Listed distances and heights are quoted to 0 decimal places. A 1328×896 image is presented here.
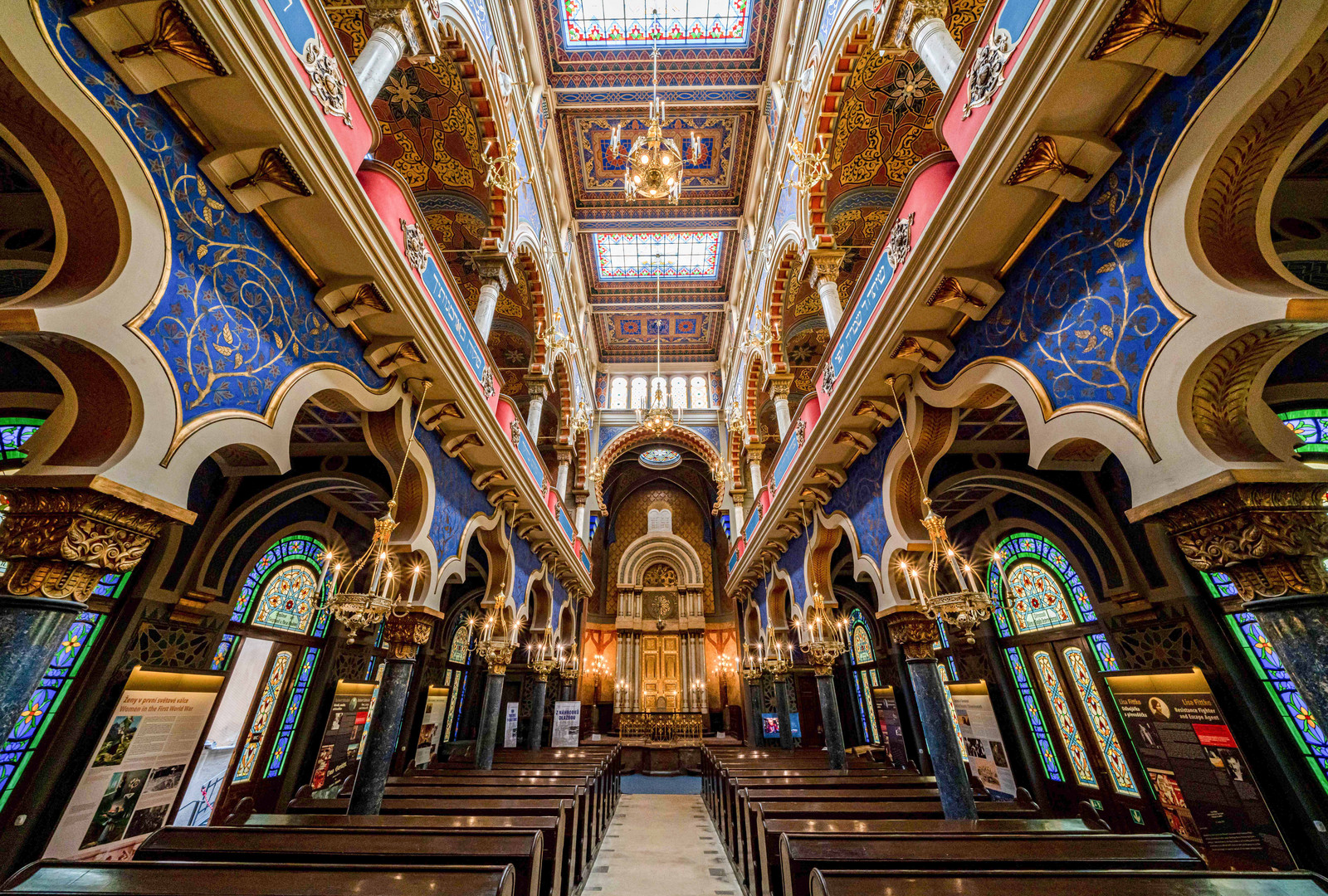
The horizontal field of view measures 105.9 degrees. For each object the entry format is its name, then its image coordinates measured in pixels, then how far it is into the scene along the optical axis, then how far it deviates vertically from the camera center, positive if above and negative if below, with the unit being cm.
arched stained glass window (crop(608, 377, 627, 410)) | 1691 +988
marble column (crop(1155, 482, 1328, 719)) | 210 +64
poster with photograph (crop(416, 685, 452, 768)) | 1095 +8
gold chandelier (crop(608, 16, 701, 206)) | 676 +672
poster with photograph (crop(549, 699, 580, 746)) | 1259 +11
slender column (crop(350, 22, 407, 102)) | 447 +549
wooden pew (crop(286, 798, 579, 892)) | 439 -65
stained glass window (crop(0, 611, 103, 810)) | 483 +28
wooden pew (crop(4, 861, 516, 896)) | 236 -65
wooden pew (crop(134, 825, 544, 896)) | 298 -64
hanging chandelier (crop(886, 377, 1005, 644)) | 415 +97
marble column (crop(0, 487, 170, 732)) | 210 +66
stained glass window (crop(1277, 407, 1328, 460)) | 421 +218
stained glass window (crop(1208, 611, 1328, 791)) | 452 +28
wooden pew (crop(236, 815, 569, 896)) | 370 -64
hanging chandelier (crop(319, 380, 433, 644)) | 421 +99
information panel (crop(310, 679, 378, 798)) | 849 -9
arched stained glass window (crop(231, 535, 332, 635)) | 750 +199
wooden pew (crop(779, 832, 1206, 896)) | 284 -67
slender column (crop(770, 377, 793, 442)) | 970 +575
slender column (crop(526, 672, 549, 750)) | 1185 +37
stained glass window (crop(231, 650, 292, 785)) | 734 +18
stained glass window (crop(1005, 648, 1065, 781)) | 755 +15
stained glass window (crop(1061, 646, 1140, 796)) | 648 +0
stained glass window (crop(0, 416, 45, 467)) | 470 +243
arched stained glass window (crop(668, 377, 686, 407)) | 1709 +1002
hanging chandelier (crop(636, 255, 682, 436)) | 1209 +663
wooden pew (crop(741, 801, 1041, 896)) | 376 -68
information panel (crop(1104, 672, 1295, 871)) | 483 -44
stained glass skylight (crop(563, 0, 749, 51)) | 1005 +1263
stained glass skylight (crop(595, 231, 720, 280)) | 1403 +1197
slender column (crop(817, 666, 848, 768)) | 859 +24
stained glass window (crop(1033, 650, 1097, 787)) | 706 +10
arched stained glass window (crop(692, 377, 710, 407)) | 1709 +1002
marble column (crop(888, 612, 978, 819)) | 474 +11
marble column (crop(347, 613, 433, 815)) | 506 +19
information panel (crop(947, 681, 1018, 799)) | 825 -20
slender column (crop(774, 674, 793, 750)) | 1248 +29
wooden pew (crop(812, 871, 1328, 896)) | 230 -66
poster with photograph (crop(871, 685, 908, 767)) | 1021 +3
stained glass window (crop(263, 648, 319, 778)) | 786 +26
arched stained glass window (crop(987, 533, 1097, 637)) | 719 +184
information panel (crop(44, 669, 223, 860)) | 521 -38
